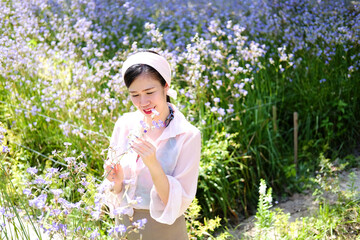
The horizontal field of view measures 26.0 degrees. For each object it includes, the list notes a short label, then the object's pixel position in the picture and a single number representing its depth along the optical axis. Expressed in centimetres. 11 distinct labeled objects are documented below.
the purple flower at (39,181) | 264
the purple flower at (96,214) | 253
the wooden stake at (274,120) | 433
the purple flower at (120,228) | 251
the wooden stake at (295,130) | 429
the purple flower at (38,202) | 255
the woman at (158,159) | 295
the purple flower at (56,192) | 262
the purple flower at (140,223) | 253
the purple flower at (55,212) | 260
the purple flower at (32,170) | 267
